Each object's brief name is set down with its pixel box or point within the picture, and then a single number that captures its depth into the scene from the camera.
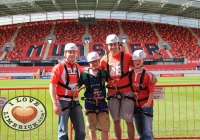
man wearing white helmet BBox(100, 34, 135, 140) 5.25
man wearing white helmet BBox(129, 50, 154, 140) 5.17
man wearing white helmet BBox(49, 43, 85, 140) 4.91
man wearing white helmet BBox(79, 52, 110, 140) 5.14
